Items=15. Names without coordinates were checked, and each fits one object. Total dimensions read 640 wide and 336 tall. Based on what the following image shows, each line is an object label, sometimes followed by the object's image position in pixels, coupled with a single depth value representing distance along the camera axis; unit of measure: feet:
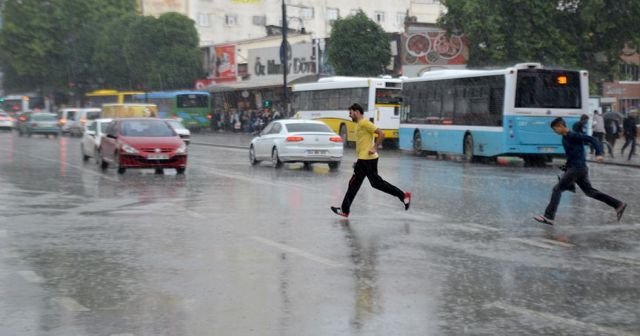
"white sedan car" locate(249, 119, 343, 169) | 92.84
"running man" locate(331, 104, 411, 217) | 50.98
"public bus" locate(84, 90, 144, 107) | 260.42
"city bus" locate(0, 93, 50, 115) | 301.22
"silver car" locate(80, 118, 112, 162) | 99.64
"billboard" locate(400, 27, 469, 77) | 190.60
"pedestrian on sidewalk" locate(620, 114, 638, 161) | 112.35
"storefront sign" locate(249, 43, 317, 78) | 229.45
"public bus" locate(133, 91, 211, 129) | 239.50
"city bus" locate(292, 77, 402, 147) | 144.46
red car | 83.35
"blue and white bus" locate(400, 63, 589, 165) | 101.04
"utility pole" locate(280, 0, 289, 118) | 162.07
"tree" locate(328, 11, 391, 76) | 203.00
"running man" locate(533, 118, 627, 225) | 48.32
